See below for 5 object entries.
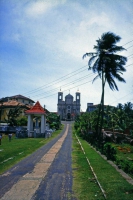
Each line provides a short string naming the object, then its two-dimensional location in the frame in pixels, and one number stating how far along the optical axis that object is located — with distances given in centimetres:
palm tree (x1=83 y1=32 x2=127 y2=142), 2609
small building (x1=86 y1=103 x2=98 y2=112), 11725
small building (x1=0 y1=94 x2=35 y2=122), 5548
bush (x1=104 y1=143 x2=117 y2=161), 1685
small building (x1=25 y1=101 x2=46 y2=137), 3569
